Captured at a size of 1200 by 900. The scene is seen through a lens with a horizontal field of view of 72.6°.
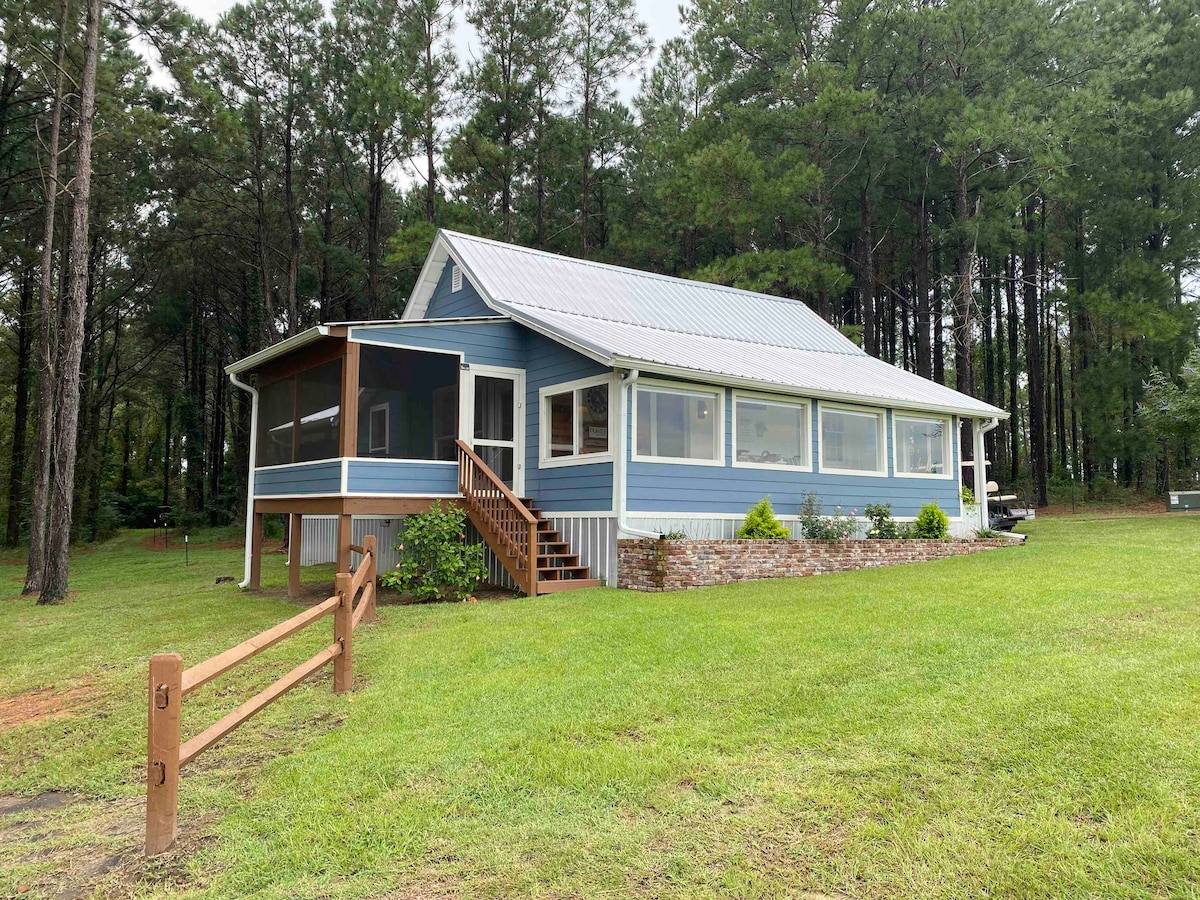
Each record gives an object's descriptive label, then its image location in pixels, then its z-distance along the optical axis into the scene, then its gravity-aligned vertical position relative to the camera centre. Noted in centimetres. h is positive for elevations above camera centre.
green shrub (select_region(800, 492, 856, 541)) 1273 -35
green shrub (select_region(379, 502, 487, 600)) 1082 -81
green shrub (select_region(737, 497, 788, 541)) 1202 -38
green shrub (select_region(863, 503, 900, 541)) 1373 -37
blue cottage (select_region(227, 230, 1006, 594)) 1123 +117
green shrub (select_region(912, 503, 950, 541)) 1415 -39
